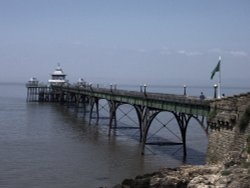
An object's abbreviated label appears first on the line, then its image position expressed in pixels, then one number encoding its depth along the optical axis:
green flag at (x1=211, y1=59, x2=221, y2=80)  35.05
